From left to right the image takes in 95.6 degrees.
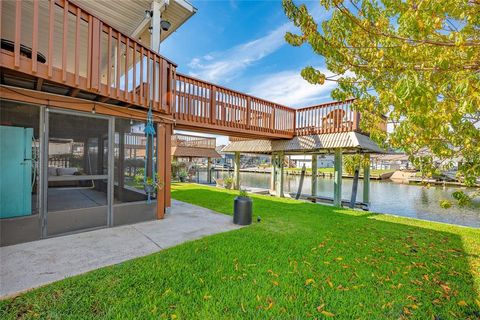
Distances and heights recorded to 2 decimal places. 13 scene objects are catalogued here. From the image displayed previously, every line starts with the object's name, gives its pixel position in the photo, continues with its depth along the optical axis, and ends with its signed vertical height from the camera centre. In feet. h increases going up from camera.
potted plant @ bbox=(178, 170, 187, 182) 56.03 -4.41
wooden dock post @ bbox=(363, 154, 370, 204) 33.76 -3.58
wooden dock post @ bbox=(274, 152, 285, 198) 35.17 -2.04
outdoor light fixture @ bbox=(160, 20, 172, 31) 18.98 +11.74
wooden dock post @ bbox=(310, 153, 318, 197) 38.68 -2.01
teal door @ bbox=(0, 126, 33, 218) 11.12 -0.85
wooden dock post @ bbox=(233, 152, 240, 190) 42.09 -2.43
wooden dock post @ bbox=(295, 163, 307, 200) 37.86 -5.22
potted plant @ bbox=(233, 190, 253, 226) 16.37 -3.87
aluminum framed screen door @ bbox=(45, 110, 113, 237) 12.37 -0.93
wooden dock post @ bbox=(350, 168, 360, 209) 28.76 -4.07
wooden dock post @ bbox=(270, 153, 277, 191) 37.18 -2.51
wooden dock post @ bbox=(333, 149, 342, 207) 27.30 -2.07
